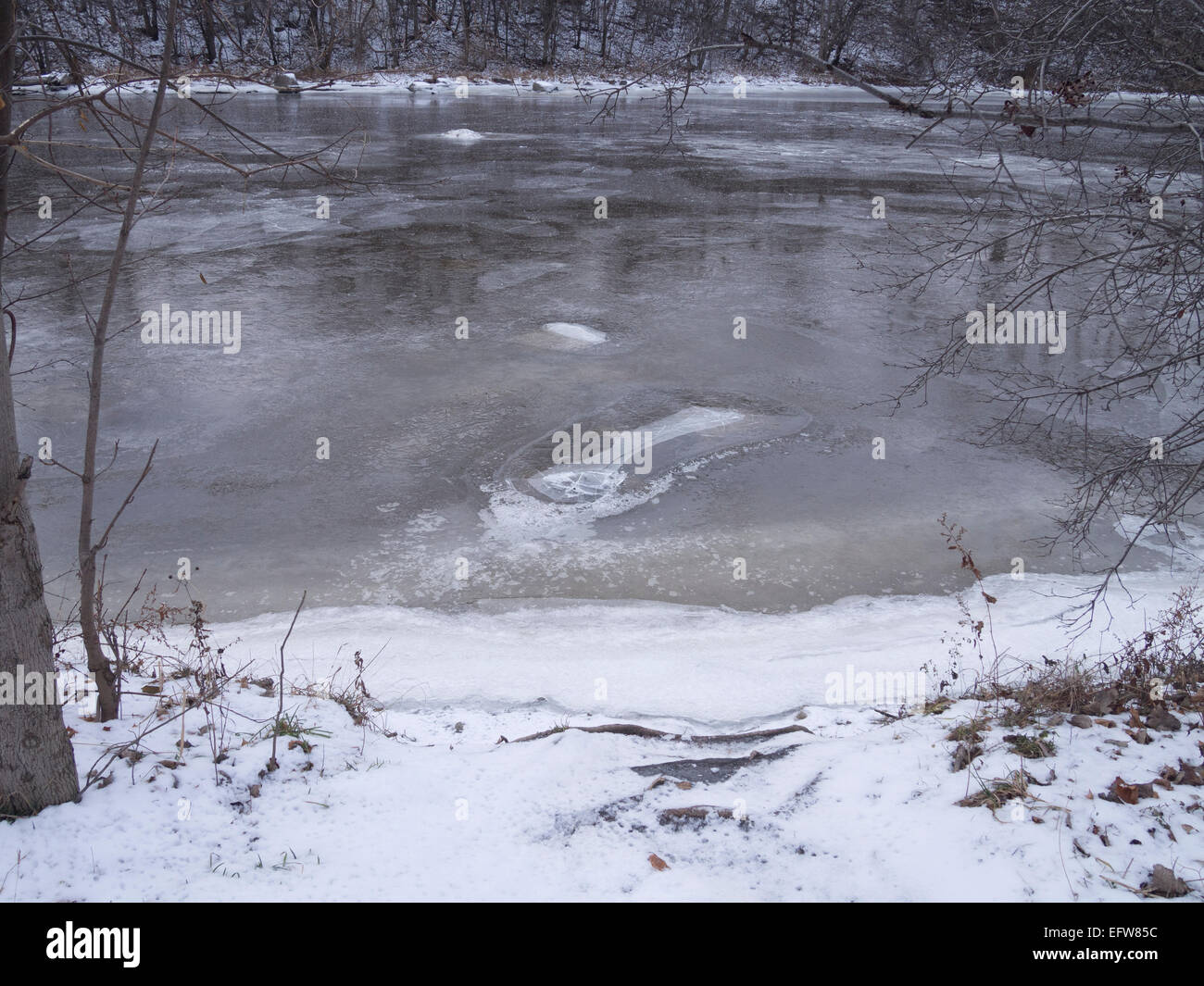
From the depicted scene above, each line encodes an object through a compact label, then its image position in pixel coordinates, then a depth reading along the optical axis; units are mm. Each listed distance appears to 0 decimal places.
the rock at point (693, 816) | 3701
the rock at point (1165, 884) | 3090
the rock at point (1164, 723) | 4273
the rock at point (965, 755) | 4039
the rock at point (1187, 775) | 3760
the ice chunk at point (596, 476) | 7734
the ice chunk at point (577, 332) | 11086
